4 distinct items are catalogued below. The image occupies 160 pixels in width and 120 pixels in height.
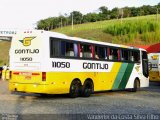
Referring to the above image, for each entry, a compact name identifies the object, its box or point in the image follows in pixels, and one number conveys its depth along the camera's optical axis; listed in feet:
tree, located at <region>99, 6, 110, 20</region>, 374.02
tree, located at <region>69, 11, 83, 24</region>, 374.28
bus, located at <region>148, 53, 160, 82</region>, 102.64
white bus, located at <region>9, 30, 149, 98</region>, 59.21
